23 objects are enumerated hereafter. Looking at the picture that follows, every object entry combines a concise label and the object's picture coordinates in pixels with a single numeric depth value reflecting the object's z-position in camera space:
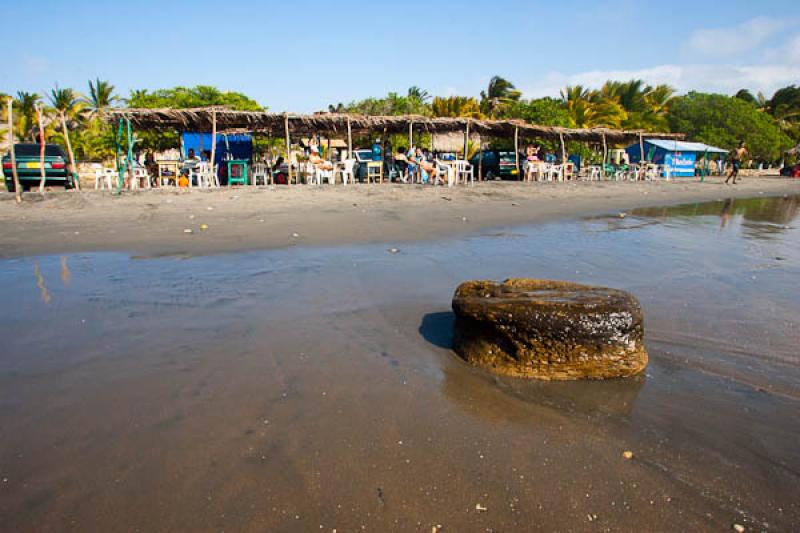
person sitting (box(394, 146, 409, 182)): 18.73
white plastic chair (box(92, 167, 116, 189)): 14.00
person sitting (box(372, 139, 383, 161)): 21.03
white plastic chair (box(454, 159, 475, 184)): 18.93
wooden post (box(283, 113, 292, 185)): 16.43
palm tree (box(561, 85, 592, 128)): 37.72
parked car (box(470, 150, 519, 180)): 23.19
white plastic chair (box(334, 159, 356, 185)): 17.17
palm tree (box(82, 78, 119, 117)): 43.41
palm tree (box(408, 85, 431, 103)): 50.58
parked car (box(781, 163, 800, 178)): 38.09
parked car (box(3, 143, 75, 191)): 14.27
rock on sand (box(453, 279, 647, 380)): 3.40
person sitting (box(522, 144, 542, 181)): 22.06
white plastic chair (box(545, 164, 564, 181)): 23.06
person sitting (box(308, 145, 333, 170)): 17.17
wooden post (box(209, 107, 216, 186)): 15.65
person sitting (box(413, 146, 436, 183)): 18.14
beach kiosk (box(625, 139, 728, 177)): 31.83
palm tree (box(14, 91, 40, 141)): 35.09
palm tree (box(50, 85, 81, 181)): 40.56
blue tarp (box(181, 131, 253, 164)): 21.69
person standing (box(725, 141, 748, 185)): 26.19
